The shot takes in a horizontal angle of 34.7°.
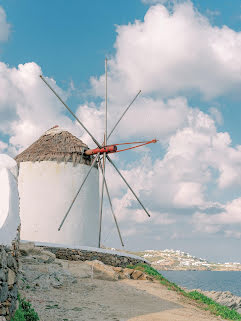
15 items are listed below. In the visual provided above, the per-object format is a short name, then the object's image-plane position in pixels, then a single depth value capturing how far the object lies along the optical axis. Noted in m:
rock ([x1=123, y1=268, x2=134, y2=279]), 16.20
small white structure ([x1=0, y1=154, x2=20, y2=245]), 7.21
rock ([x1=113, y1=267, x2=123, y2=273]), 16.61
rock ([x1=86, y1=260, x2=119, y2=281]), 14.99
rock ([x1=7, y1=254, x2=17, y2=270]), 7.12
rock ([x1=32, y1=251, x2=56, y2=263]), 14.52
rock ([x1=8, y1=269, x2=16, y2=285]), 7.15
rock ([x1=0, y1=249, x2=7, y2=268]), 6.54
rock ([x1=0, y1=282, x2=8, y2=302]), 6.62
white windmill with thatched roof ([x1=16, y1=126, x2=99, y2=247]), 20.33
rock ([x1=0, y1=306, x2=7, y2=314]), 6.64
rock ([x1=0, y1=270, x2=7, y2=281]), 6.57
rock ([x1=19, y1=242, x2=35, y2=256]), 14.81
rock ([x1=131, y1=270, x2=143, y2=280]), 16.52
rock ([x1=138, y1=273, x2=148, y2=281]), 16.64
